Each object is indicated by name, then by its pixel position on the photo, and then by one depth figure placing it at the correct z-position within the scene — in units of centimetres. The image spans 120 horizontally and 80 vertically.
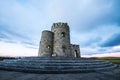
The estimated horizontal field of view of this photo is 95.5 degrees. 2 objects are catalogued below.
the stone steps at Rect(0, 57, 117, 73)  440
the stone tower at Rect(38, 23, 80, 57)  1064
